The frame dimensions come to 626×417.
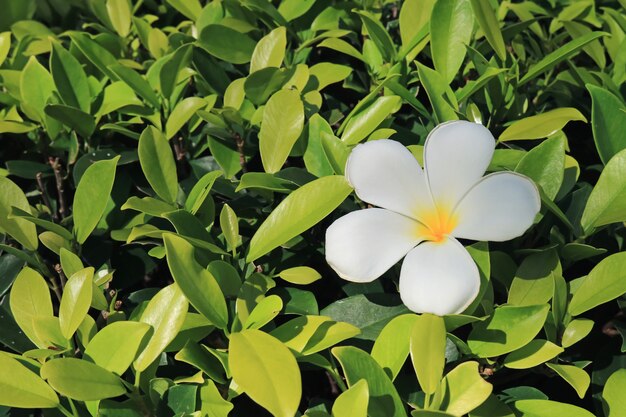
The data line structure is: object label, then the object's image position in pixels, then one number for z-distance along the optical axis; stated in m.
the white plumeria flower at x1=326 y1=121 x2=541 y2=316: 0.56
